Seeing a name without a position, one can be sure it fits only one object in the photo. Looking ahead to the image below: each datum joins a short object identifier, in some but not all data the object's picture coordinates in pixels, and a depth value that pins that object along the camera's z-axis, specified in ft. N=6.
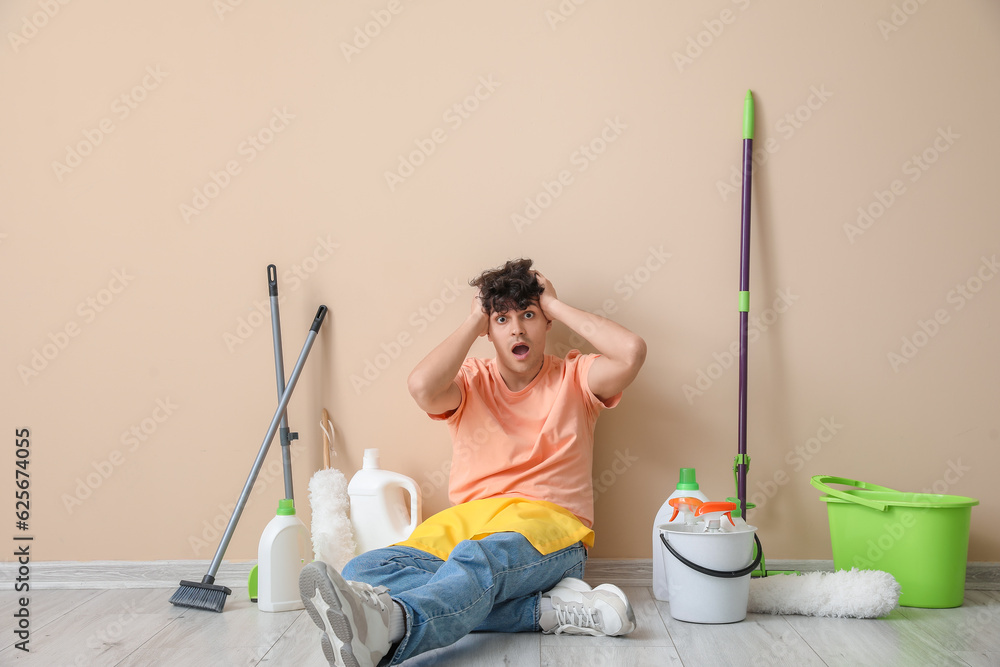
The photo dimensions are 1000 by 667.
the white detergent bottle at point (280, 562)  5.68
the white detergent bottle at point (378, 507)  6.18
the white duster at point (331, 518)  6.11
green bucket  5.46
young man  4.67
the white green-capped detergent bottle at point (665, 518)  5.81
